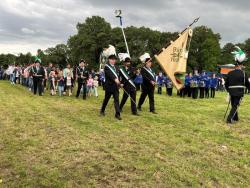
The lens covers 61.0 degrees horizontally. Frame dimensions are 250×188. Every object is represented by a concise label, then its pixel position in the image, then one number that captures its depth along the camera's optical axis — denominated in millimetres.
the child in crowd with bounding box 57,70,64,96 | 12087
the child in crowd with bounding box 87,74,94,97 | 12283
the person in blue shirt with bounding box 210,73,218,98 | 14848
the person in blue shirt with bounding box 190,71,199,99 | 13962
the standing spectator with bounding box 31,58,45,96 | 11635
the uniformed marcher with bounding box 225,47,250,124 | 7020
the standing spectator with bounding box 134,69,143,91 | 15194
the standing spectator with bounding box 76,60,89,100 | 11126
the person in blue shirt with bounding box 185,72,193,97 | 14243
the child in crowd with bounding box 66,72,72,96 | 12021
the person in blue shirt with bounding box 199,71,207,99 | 14150
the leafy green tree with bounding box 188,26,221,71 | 43751
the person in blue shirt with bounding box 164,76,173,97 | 15300
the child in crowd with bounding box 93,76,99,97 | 12398
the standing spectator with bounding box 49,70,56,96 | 12140
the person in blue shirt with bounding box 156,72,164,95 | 16317
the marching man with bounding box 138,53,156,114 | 7852
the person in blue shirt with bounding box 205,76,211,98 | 14493
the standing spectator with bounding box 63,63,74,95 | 12040
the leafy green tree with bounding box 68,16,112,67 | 45447
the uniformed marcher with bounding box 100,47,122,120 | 7014
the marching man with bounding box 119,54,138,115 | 7716
